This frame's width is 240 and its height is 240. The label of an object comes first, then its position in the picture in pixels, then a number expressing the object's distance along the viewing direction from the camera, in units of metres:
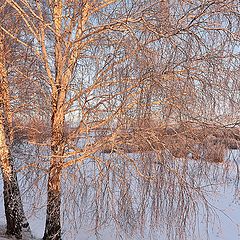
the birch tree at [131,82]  2.70
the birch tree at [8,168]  4.41
